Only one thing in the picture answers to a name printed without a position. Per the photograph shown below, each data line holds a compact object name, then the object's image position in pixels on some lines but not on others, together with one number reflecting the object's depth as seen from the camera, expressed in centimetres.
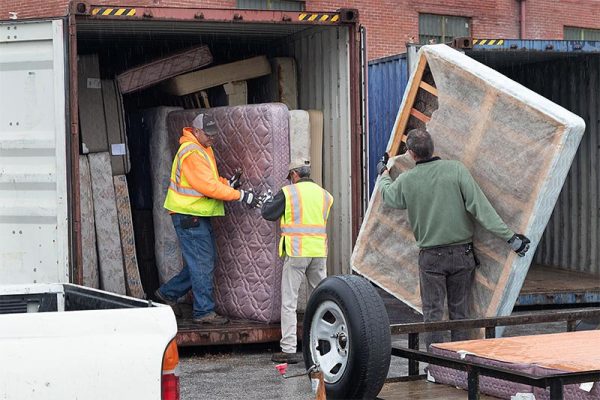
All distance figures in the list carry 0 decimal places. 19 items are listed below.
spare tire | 608
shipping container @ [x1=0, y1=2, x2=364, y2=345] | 1105
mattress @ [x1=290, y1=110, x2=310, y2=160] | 1230
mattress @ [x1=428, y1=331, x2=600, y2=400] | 559
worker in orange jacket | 1183
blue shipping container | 1587
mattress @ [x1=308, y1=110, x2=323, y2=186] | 1270
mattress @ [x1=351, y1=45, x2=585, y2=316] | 945
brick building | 2624
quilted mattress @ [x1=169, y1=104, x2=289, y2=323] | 1191
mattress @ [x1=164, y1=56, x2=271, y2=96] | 1337
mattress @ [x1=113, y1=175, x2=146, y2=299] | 1328
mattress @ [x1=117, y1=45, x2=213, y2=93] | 1333
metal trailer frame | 505
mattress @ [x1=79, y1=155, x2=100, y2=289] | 1301
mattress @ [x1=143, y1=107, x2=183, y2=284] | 1324
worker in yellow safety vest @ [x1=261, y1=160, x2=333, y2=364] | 1144
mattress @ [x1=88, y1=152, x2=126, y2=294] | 1313
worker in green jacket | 986
